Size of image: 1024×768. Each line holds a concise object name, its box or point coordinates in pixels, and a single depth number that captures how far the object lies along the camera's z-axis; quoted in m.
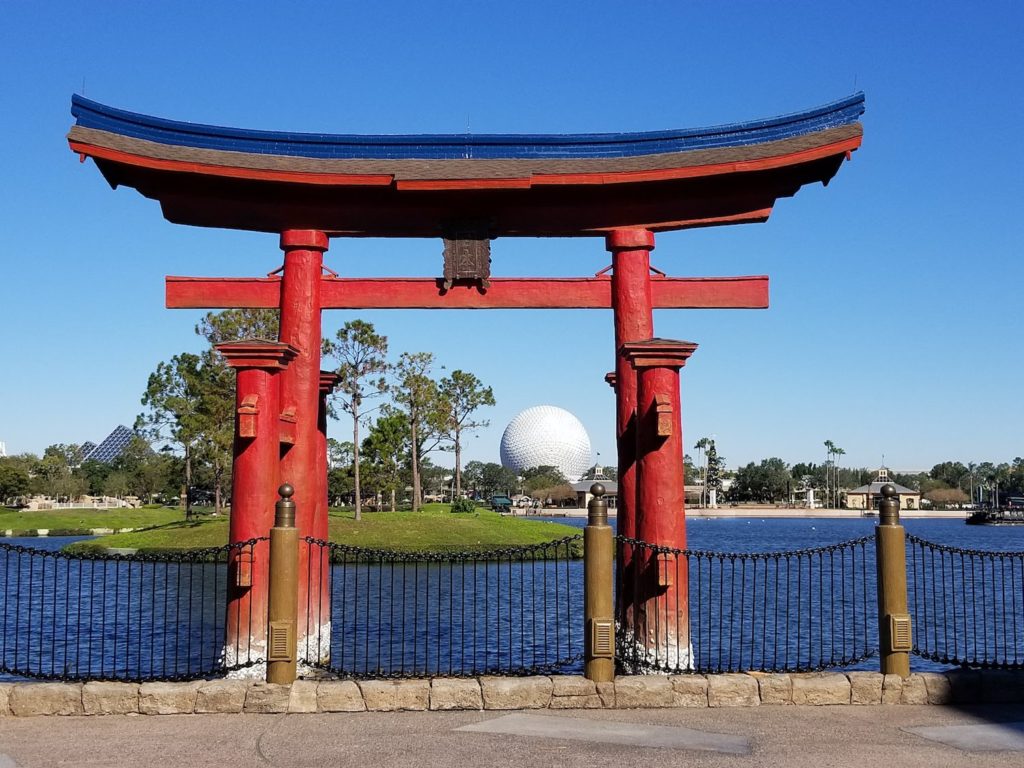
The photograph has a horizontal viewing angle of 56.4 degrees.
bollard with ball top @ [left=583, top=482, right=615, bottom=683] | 9.62
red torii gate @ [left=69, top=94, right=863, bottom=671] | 12.47
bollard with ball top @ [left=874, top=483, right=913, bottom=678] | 9.88
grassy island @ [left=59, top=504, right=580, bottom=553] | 41.72
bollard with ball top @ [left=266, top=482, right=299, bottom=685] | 9.62
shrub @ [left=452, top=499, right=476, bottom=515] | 60.33
